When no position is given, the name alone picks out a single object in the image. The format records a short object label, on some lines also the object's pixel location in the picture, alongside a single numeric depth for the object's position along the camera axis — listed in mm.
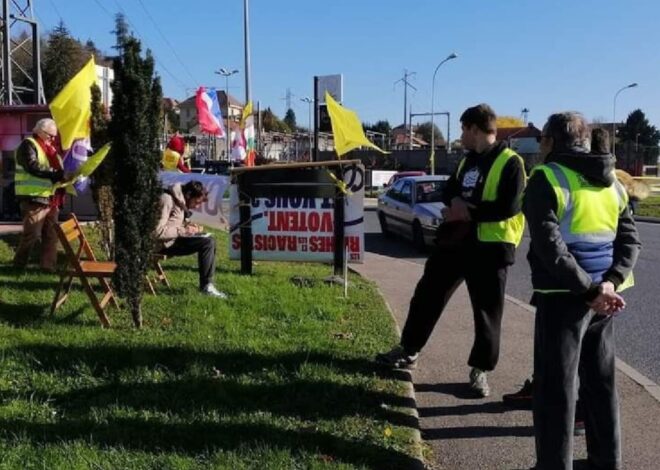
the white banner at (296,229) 9375
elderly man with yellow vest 8078
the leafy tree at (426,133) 141750
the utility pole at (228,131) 44812
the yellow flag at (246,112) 24438
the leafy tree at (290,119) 146575
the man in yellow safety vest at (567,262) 3477
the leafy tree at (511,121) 127462
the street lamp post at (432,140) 44125
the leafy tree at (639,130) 102625
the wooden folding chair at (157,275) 7477
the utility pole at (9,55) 17766
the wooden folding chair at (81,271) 6023
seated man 7852
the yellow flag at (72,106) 6656
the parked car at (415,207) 14492
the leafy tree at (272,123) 118425
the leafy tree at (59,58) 59250
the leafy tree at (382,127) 136600
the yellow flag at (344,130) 8695
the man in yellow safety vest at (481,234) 4871
